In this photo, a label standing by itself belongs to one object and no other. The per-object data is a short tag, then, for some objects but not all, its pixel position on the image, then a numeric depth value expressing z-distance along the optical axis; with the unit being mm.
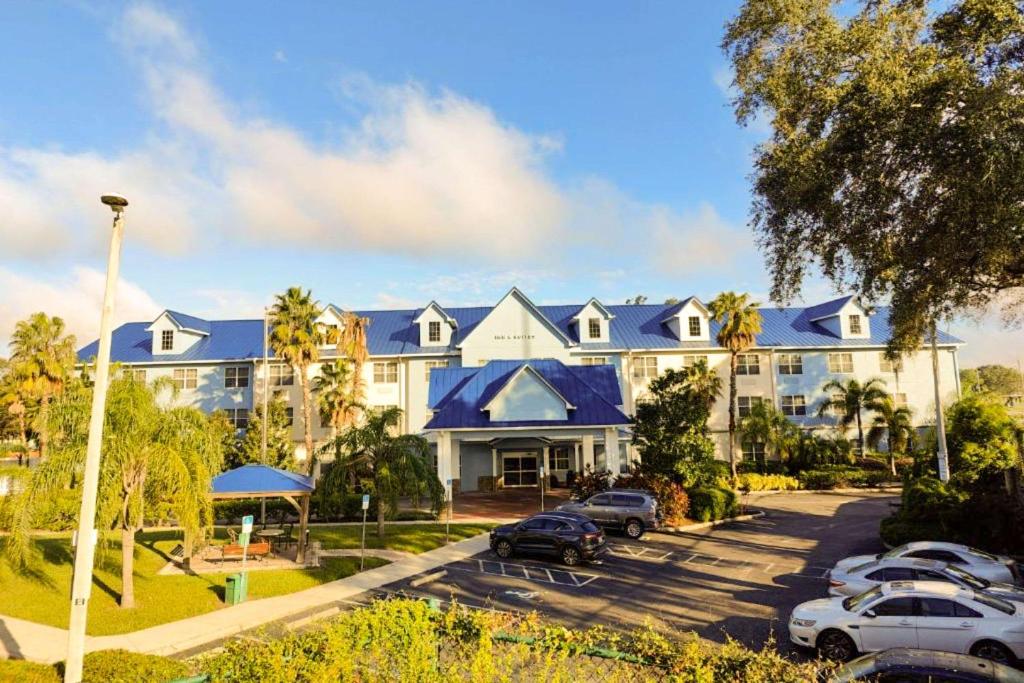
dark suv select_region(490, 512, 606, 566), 22156
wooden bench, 22438
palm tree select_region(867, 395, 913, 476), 44625
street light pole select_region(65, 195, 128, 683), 10617
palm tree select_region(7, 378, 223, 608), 15672
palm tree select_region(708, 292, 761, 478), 42531
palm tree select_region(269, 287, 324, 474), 41875
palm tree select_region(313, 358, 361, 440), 43906
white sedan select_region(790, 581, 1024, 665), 12125
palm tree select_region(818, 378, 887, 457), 45469
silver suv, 27203
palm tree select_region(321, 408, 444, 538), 26734
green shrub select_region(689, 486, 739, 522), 30750
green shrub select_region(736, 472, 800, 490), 42625
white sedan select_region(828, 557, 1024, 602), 15273
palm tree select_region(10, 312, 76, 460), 39250
